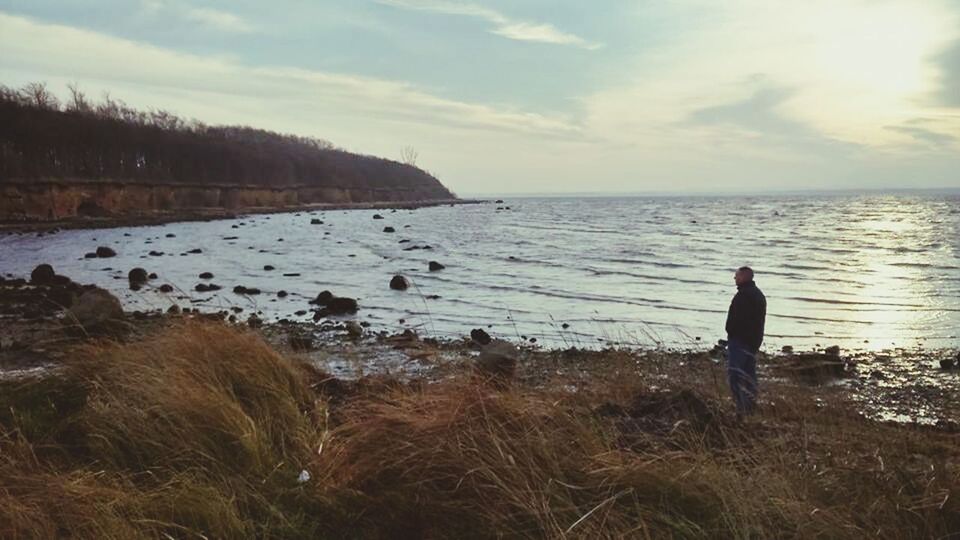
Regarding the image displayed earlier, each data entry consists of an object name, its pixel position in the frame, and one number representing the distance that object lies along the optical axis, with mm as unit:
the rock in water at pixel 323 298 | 17133
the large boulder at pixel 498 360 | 7644
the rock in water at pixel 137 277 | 20672
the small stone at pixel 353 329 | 13549
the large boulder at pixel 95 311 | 10039
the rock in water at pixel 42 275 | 19795
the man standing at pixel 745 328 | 8109
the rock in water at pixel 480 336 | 12922
